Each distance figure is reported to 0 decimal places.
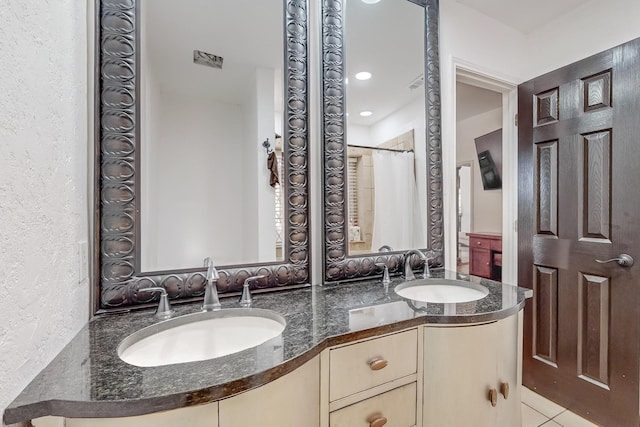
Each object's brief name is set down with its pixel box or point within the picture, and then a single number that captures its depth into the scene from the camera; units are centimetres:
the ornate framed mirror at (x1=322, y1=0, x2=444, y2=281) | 144
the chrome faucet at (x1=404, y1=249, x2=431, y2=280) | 152
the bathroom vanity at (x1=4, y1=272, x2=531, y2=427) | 60
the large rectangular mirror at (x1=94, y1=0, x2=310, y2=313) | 103
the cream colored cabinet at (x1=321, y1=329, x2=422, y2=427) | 88
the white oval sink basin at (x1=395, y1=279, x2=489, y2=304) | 142
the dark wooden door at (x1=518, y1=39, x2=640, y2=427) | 155
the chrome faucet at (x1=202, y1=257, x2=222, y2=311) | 108
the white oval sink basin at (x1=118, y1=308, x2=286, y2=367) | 89
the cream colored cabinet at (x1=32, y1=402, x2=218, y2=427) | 58
